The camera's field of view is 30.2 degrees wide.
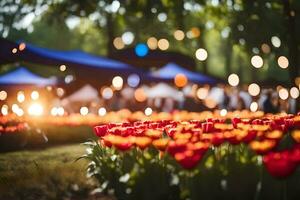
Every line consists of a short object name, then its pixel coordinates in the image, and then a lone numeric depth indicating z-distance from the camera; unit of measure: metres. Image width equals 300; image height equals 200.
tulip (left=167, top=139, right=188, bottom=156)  5.64
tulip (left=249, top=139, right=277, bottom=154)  5.47
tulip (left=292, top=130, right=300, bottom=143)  5.66
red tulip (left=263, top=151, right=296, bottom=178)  4.75
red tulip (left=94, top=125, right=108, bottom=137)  7.95
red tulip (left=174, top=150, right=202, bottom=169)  5.27
